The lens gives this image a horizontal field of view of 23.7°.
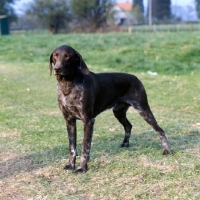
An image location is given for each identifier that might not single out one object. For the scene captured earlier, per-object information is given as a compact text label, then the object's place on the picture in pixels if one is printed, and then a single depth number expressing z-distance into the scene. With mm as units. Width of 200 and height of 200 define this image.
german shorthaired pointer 5426
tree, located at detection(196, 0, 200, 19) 39469
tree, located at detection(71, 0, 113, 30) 43656
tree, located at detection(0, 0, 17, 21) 48531
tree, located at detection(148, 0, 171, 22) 44534
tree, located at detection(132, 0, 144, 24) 49888
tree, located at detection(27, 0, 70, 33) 46000
